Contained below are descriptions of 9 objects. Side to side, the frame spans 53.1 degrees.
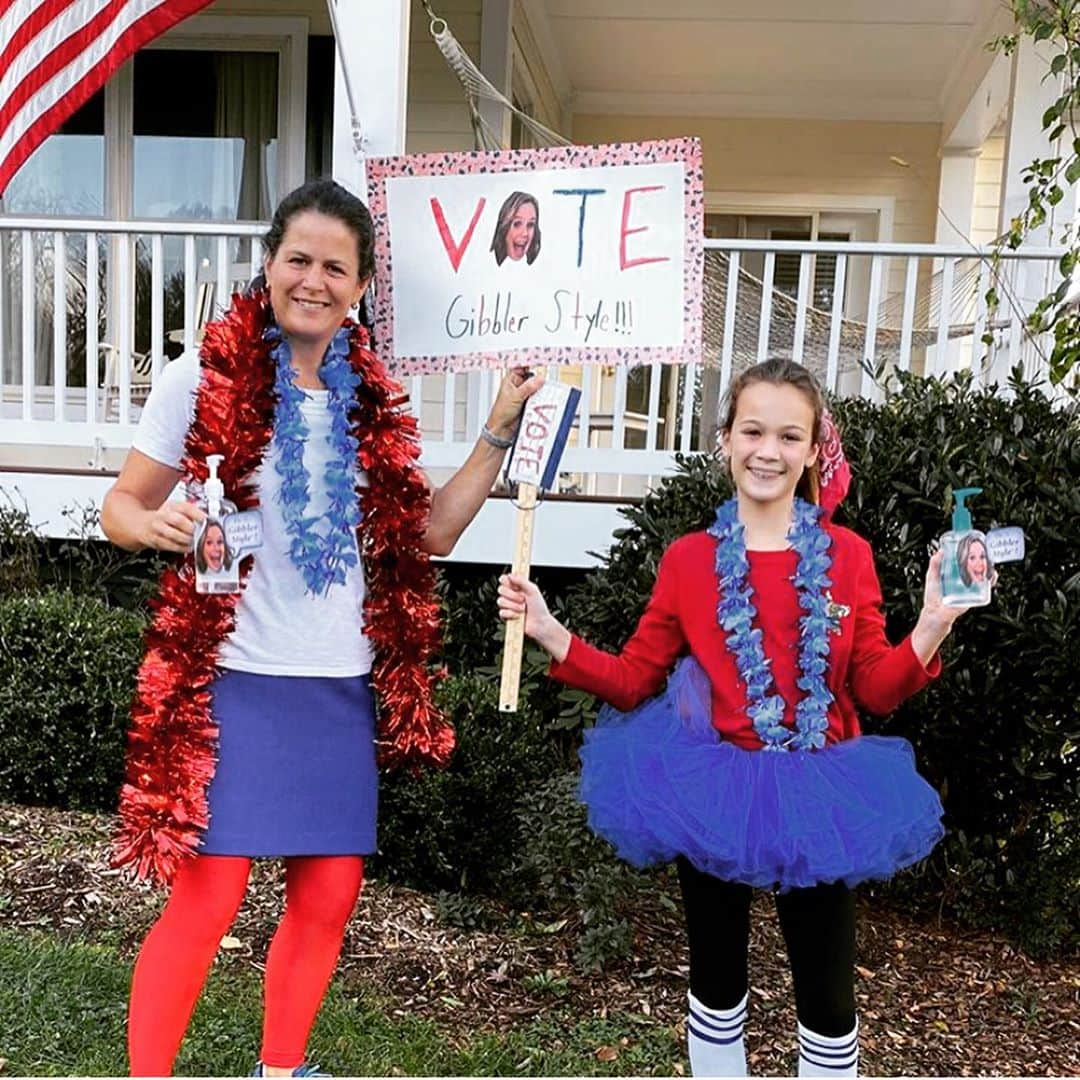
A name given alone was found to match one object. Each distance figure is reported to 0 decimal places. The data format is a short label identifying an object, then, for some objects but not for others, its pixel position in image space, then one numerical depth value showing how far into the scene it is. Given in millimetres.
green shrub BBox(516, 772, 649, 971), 2982
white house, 4801
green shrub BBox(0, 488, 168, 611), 4676
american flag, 2998
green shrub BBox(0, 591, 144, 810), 3826
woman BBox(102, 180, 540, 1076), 1857
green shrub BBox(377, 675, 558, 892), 3420
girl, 1880
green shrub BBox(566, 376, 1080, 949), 2867
